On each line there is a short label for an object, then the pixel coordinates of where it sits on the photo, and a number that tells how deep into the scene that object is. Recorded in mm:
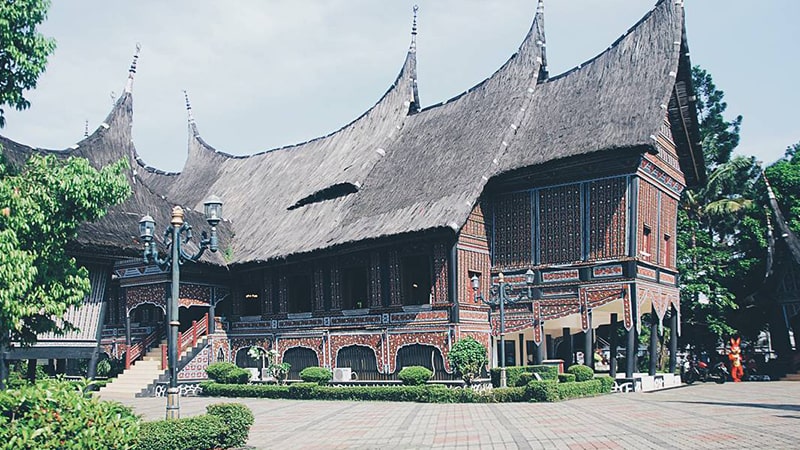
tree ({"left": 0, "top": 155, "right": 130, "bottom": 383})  11180
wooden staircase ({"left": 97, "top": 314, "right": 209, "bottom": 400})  26422
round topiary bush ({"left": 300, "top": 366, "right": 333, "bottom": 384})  24469
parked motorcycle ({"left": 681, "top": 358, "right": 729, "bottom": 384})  27441
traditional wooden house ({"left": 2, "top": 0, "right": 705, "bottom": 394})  22594
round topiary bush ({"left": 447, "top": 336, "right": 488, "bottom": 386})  22188
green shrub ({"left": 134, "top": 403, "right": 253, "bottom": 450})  11055
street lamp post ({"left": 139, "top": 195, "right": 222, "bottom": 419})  12641
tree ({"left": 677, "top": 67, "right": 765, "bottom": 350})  33156
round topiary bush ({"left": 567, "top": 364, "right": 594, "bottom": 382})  21656
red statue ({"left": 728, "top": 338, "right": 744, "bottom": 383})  28408
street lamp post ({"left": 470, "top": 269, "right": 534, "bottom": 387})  20781
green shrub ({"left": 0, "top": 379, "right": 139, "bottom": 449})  8859
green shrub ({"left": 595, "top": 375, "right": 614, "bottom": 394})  21444
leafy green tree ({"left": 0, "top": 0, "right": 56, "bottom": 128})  11828
